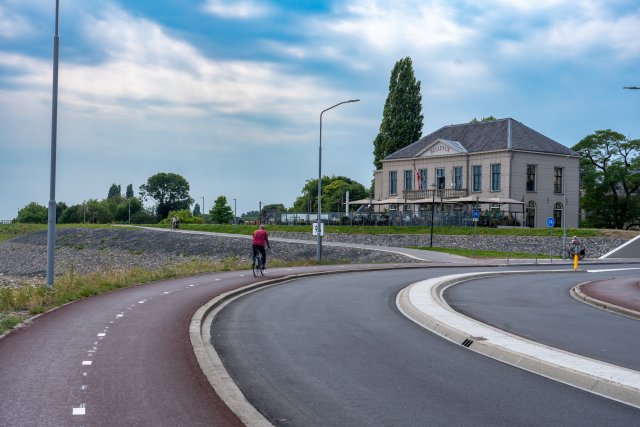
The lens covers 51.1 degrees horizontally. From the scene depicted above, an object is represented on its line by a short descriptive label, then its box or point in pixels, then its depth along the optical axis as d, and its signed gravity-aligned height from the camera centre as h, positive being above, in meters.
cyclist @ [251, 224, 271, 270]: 24.70 -0.54
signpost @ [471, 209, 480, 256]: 46.98 +0.38
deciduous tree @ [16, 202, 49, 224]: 157.30 +1.79
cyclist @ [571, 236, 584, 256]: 44.65 -1.13
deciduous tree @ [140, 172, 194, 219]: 148.88 +7.21
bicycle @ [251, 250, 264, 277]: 25.65 -1.44
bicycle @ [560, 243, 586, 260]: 44.97 -1.39
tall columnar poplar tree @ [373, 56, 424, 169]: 82.19 +14.67
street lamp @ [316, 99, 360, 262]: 36.96 +2.37
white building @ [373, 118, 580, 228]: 66.06 +5.77
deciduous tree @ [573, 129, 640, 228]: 71.44 +5.70
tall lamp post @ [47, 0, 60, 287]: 17.45 +1.99
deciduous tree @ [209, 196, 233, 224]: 124.00 +2.55
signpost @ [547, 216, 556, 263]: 47.36 +0.55
